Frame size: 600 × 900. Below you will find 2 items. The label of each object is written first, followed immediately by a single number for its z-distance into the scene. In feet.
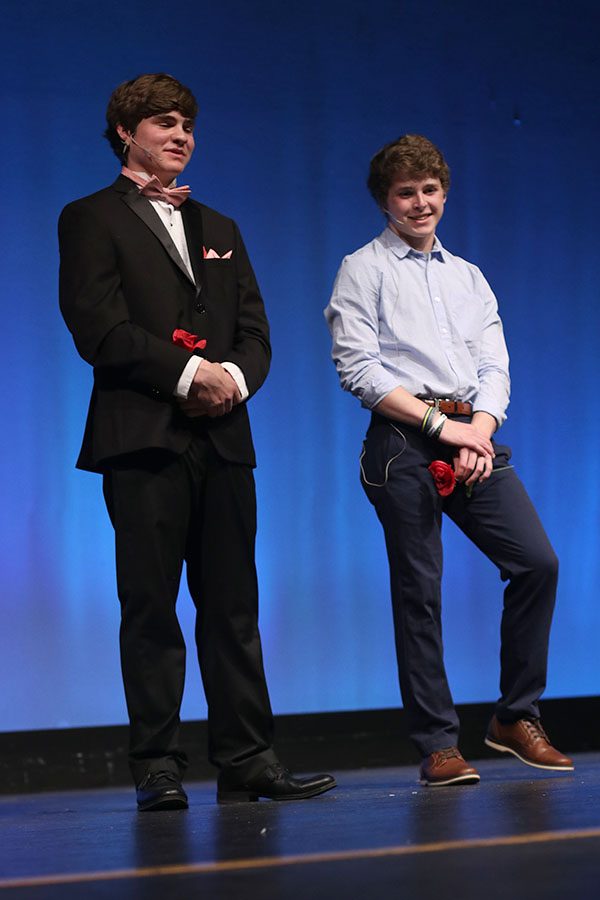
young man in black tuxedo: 15.41
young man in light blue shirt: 17.05
